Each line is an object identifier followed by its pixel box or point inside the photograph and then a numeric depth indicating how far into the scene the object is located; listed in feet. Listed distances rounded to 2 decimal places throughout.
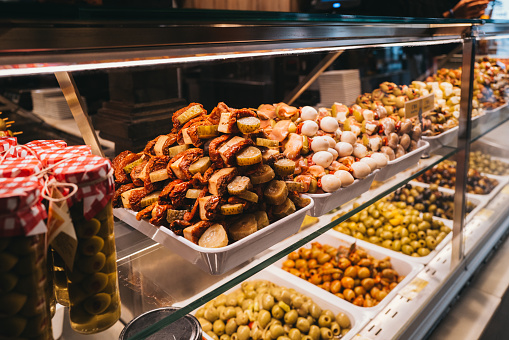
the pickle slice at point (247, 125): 3.18
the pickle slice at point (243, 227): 3.00
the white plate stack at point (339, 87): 7.19
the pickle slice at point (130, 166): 3.59
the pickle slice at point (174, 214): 3.10
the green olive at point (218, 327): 5.17
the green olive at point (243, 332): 5.04
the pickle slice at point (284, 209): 3.34
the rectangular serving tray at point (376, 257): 5.53
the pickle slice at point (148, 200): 3.33
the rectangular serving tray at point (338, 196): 3.93
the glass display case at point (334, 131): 2.26
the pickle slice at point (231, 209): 2.93
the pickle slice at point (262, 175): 3.12
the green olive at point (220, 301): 5.50
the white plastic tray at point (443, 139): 6.12
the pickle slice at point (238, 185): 2.94
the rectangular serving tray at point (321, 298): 5.25
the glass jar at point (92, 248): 2.10
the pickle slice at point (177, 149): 3.44
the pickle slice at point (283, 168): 3.30
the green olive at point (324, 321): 5.26
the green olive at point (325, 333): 5.14
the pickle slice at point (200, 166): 3.12
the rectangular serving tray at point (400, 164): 4.94
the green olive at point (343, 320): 5.31
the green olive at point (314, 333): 5.13
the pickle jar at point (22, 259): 1.77
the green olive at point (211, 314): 5.34
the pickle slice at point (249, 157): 3.02
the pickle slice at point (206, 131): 3.24
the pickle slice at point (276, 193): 3.21
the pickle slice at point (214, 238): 2.88
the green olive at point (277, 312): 5.30
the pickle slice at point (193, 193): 3.08
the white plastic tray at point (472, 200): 7.92
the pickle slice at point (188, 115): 3.66
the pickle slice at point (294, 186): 3.49
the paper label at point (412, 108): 5.80
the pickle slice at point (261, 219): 3.14
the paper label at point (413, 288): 5.85
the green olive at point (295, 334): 5.09
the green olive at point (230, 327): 5.14
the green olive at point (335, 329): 5.21
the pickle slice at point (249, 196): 2.98
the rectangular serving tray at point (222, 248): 2.89
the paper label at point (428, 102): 6.22
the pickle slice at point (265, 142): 3.33
